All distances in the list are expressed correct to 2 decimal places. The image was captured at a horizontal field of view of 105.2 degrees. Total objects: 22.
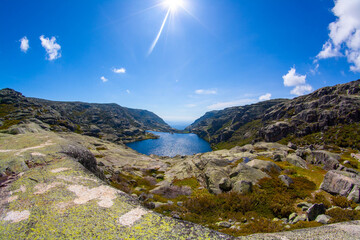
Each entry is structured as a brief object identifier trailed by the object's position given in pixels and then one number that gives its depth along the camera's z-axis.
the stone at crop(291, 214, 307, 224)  11.26
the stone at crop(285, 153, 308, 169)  28.65
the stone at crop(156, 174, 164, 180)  36.06
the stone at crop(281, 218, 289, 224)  11.77
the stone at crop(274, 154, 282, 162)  32.90
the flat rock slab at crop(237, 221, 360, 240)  4.45
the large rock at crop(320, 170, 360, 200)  14.39
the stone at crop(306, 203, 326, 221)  11.19
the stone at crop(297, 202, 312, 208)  13.72
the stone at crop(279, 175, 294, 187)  18.66
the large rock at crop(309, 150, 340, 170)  26.92
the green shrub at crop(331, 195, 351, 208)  13.02
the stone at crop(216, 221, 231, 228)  11.61
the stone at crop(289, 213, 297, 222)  12.02
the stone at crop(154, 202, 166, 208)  17.25
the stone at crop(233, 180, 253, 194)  17.61
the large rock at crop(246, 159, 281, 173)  23.76
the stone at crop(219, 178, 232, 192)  20.56
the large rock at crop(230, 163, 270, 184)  20.31
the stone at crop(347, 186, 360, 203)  13.28
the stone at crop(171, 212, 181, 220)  13.68
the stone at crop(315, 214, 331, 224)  9.96
